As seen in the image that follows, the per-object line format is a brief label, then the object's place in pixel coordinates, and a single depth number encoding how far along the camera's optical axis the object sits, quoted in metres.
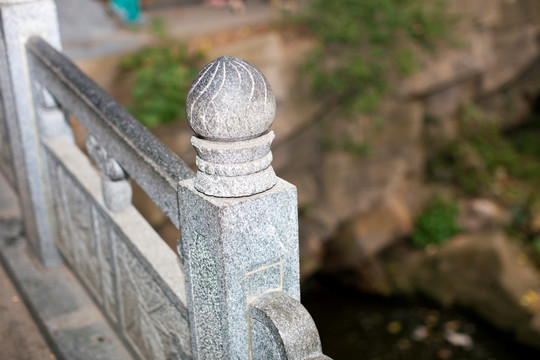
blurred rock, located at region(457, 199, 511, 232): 9.07
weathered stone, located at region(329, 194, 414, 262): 8.73
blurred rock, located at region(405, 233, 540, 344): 7.64
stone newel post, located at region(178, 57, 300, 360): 1.78
